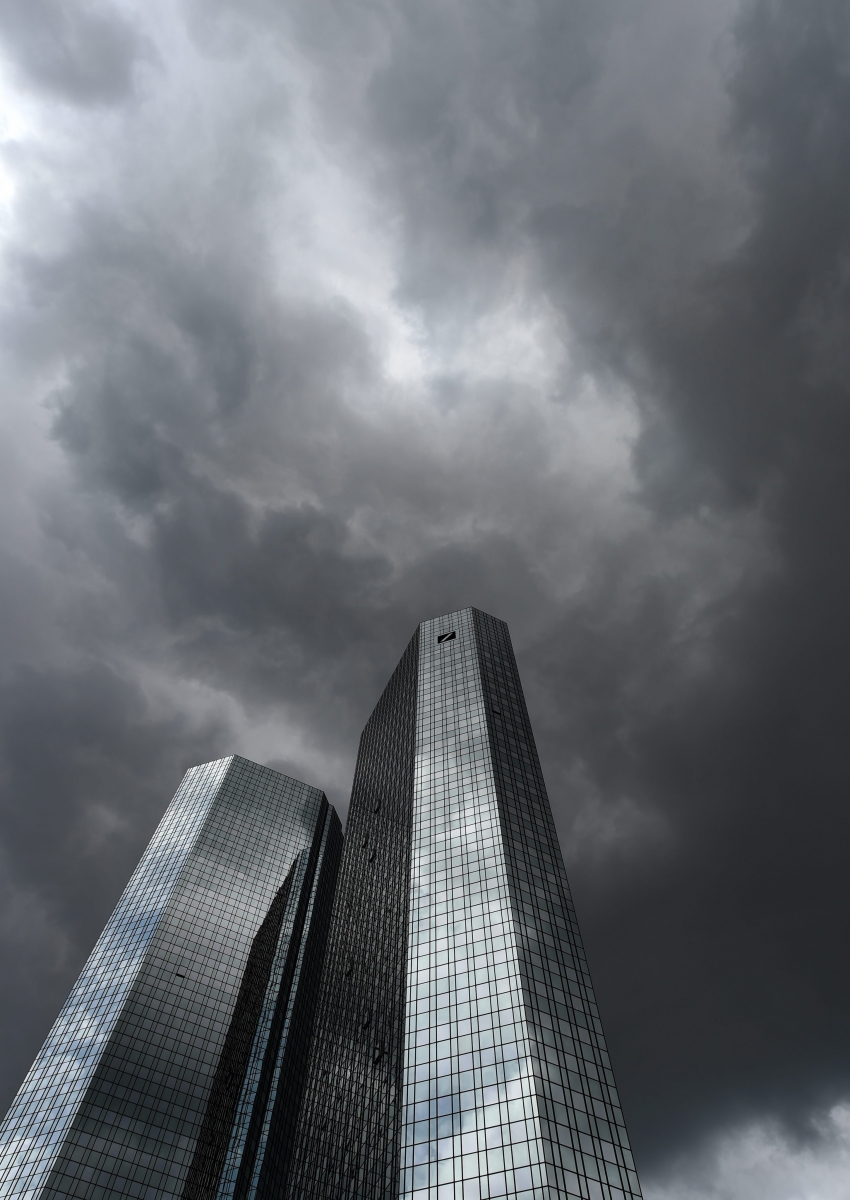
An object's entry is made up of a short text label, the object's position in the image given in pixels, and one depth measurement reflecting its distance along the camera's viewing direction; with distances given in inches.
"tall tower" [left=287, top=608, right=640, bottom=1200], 2755.9
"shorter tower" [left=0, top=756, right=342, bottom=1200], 4731.8
